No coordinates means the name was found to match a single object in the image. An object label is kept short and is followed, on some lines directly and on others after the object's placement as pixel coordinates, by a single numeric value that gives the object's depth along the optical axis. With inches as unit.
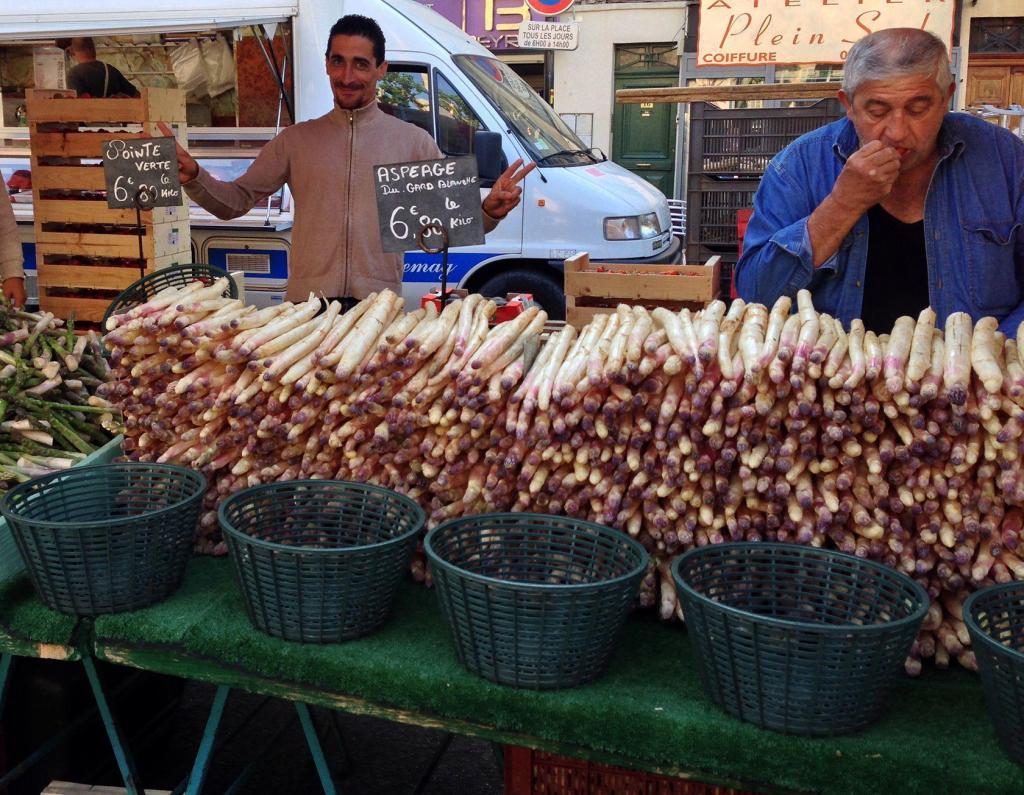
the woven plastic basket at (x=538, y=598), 73.1
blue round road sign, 610.5
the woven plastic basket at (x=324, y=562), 79.7
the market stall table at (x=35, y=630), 87.7
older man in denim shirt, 94.1
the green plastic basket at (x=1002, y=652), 65.6
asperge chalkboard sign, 118.2
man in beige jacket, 163.5
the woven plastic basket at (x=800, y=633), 68.1
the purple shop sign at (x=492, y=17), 615.8
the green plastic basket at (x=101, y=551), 84.6
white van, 288.2
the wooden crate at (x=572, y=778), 84.1
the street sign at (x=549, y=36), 604.7
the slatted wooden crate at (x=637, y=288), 175.8
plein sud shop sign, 237.9
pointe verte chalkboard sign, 147.2
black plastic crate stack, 262.2
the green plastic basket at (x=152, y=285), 135.9
